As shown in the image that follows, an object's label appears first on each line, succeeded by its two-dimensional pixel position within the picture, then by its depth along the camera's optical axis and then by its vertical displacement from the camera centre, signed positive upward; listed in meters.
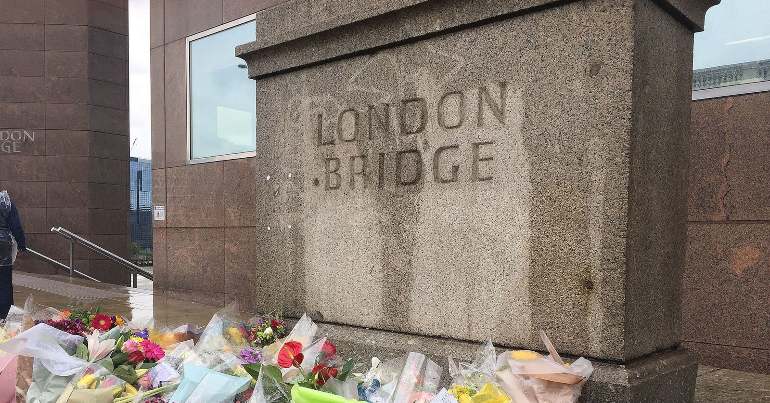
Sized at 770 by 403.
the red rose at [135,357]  2.96 -0.79
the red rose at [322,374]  2.37 -0.70
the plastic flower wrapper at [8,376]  2.61 -0.79
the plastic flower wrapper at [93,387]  2.42 -0.80
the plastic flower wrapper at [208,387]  2.36 -0.75
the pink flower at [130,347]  3.01 -0.77
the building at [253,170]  4.26 +0.16
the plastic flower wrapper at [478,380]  2.27 -0.73
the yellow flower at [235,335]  3.40 -0.80
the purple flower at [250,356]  2.90 -0.79
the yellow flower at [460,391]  2.35 -0.75
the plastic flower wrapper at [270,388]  2.29 -0.73
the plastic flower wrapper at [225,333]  3.14 -0.77
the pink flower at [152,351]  3.03 -0.79
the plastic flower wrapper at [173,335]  3.58 -0.87
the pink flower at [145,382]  2.68 -0.83
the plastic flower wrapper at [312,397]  2.15 -0.70
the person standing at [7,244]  6.41 -0.61
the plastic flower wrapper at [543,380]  2.32 -0.70
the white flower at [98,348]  2.92 -0.75
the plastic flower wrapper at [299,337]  3.03 -0.74
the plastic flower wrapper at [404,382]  2.42 -0.76
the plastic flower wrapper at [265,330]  3.50 -0.81
